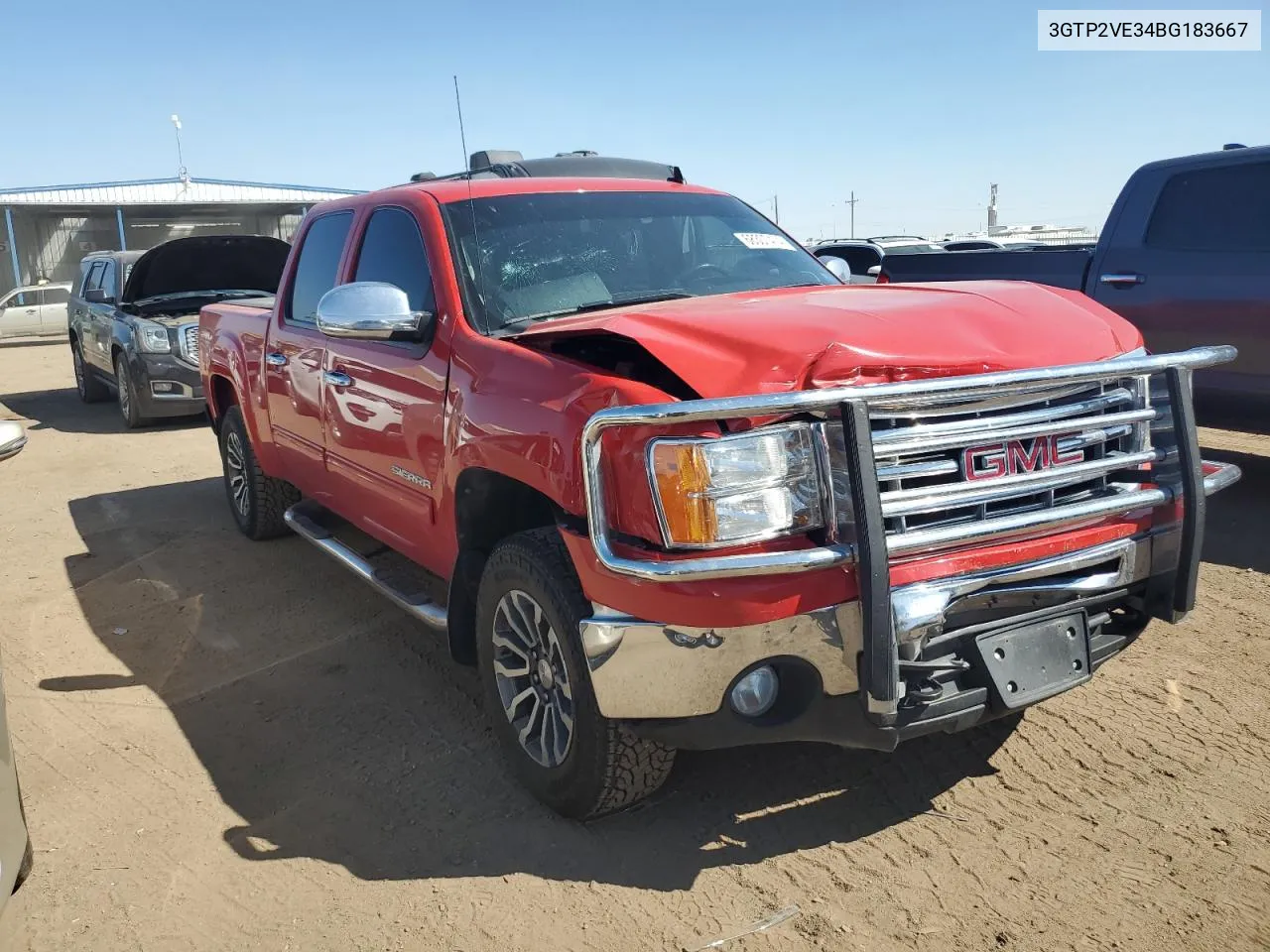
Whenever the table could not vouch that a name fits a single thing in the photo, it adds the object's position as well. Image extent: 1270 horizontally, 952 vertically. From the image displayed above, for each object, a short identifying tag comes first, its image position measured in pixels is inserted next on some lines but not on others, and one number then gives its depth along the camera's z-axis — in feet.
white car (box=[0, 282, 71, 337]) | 74.90
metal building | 113.29
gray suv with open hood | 33.94
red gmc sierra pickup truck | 8.06
